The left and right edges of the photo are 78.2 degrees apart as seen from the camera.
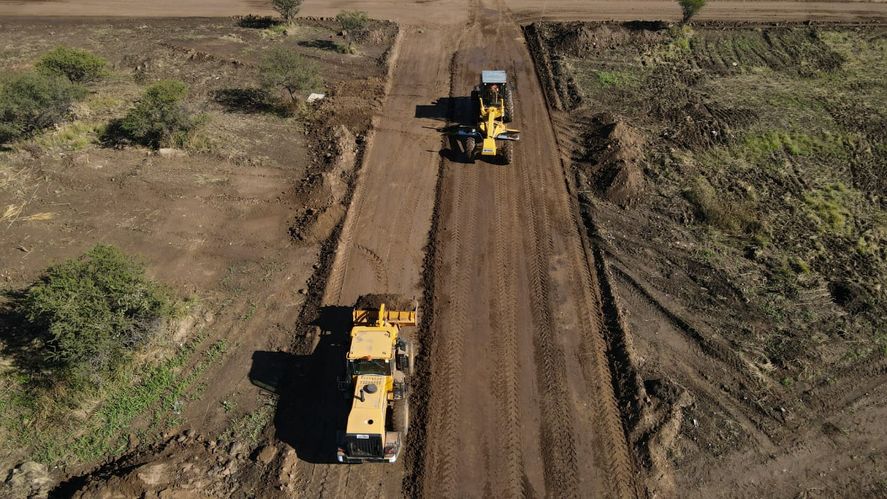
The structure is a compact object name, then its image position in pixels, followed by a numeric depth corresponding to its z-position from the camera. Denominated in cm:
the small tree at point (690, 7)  3747
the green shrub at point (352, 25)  3569
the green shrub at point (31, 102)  2438
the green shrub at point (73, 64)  2897
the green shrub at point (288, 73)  2822
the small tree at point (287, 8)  3750
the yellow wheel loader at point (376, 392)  1334
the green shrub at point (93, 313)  1509
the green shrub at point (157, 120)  2481
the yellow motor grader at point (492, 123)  2436
